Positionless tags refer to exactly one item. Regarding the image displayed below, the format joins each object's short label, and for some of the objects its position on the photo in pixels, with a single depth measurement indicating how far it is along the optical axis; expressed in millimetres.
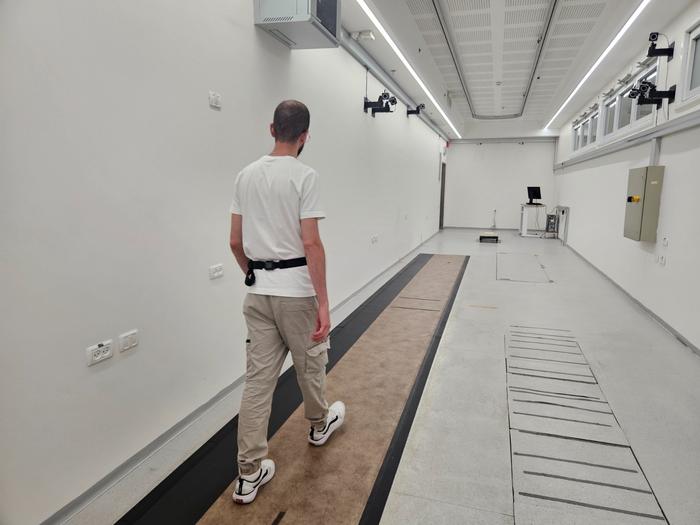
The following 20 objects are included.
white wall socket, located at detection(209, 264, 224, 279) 2580
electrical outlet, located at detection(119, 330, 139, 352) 1982
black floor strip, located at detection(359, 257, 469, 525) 1797
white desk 12172
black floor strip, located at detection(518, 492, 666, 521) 1782
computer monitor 11759
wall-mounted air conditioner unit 2693
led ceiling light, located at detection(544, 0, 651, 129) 4023
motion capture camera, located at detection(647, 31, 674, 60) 4225
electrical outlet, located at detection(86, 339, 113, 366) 1825
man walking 1759
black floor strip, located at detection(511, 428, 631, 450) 2277
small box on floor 10780
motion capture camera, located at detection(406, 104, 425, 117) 7395
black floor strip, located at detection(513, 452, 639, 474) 2078
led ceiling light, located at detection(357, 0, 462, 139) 3778
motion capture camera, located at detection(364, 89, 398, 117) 5305
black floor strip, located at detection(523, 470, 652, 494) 1934
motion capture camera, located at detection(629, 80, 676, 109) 4221
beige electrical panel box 4438
